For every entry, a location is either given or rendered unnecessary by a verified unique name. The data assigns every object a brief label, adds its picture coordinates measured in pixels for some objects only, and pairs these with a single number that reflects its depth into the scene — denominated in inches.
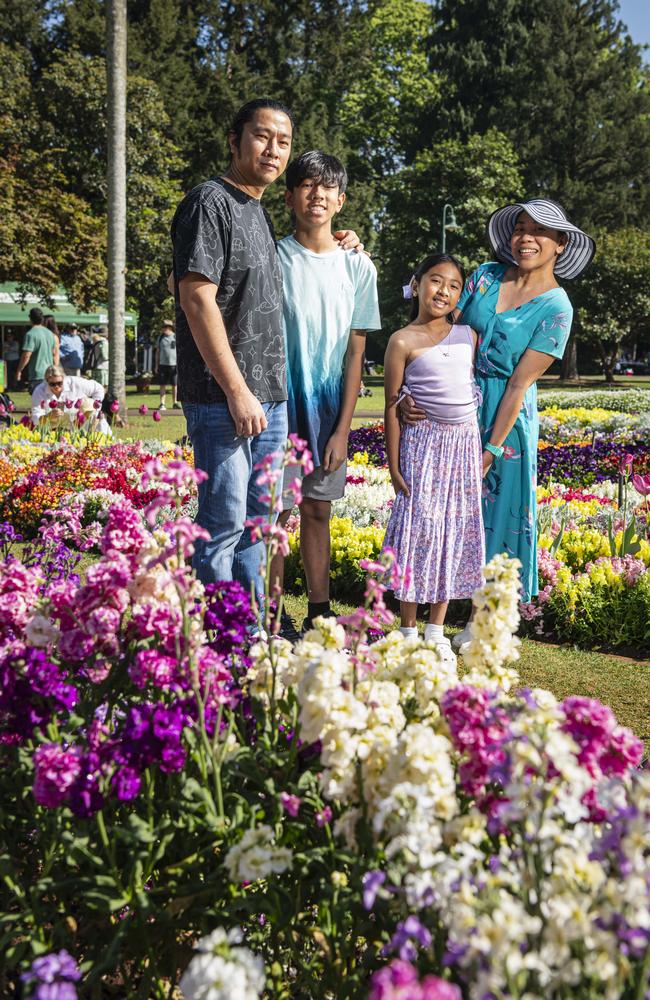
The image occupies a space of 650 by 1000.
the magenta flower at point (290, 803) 68.5
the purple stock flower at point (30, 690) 74.0
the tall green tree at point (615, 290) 1386.6
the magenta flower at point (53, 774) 67.2
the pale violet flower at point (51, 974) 49.3
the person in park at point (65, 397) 416.2
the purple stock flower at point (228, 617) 83.4
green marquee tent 1249.0
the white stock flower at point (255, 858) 62.6
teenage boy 150.2
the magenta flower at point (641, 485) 183.2
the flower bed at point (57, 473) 303.6
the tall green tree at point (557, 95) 1417.3
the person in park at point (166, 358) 789.9
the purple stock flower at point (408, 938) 49.0
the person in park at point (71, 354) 749.3
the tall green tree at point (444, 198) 1379.2
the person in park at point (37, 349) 523.5
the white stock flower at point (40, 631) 80.3
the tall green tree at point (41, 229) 757.9
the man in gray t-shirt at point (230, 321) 123.6
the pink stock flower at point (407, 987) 41.4
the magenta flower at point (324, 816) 67.6
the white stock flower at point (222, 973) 49.4
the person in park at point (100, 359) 681.0
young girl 156.8
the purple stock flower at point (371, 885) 51.1
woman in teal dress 155.4
